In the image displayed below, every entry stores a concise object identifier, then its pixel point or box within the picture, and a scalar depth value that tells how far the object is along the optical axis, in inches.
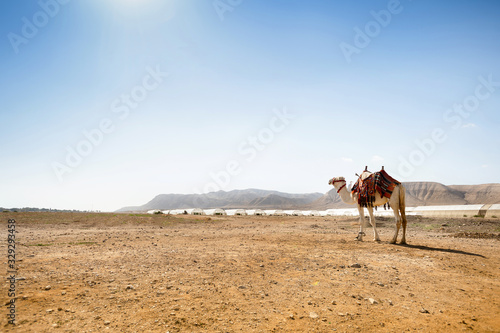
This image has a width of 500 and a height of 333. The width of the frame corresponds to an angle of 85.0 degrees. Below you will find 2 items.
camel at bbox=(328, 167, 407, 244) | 567.2
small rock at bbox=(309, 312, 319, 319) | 221.9
